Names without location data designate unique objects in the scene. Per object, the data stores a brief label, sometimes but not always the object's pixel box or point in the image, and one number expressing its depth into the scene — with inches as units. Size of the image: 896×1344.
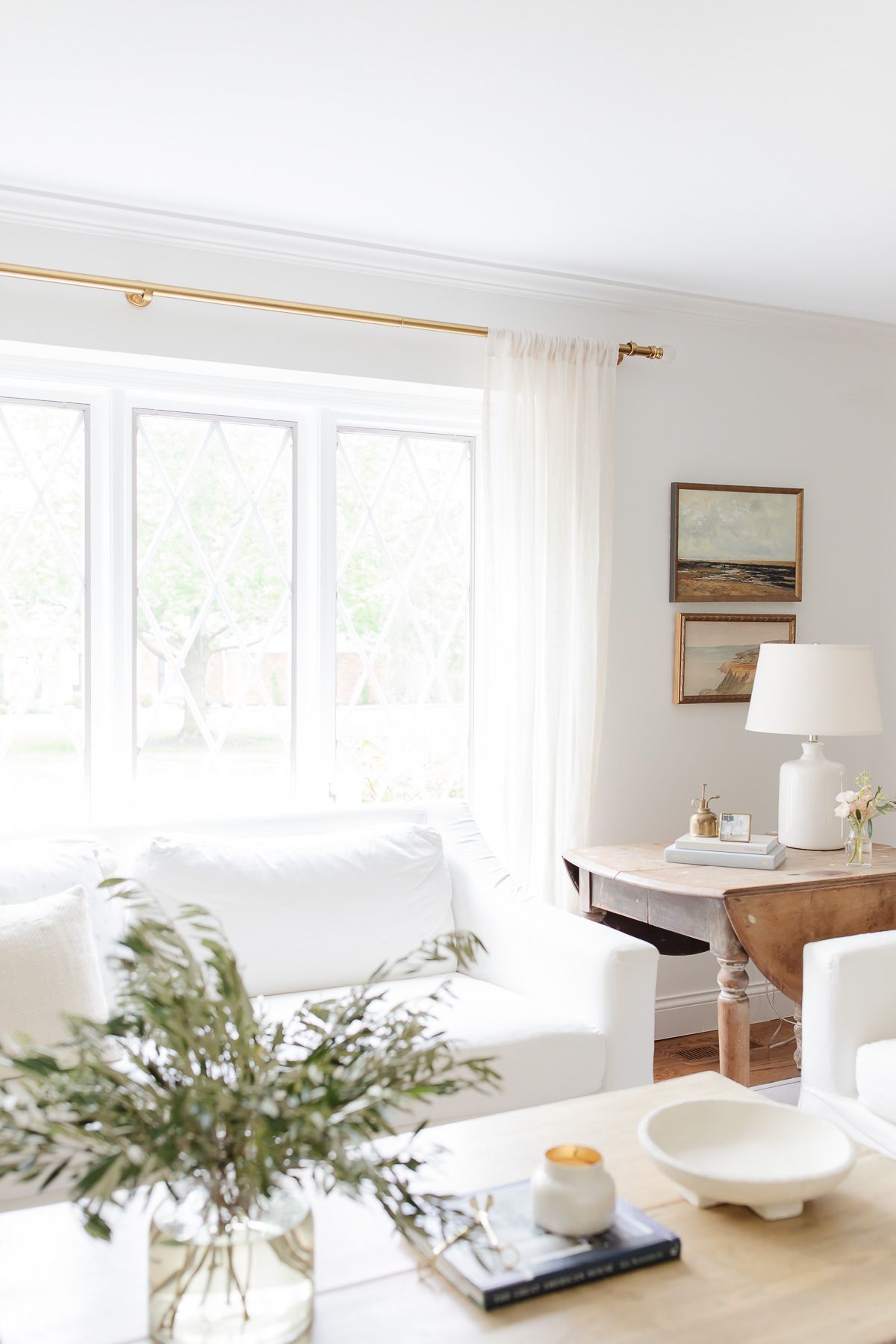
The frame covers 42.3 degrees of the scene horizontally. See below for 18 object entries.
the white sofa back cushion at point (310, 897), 107.8
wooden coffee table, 51.5
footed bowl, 58.9
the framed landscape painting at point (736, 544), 150.6
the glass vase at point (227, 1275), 47.3
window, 128.0
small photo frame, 125.7
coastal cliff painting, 150.9
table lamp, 125.6
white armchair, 98.0
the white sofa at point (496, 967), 97.3
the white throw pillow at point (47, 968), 87.4
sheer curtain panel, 136.8
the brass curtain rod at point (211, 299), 115.3
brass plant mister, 128.6
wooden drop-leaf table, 111.4
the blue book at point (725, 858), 119.9
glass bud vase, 123.1
